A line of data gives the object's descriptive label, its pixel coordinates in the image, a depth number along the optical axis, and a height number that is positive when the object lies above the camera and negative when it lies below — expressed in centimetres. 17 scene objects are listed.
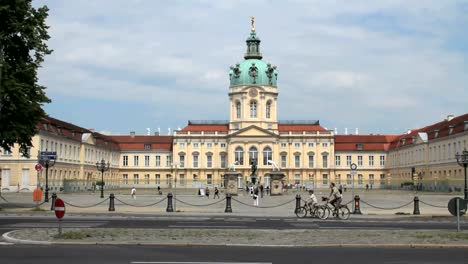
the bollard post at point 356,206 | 3372 -106
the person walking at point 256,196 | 4454 -74
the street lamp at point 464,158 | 4227 +196
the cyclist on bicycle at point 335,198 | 2999 -56
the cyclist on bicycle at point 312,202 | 3090 -80
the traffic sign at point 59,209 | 1759 -70
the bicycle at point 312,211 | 3040 -123
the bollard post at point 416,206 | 3309 -102
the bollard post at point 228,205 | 3518 -110
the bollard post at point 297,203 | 3158 -89
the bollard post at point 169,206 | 3484 -120
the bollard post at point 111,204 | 3481 -112
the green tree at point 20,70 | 3249 +602
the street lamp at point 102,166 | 5964 +177
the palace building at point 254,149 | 12431 +773
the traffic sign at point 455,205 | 1942 -56
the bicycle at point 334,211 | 3012 -120
